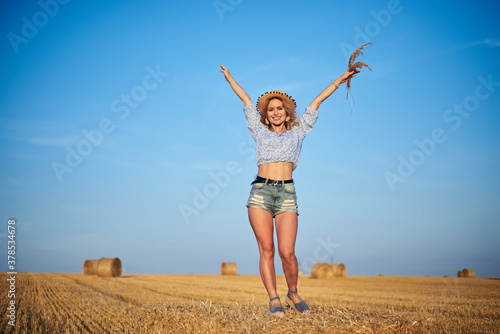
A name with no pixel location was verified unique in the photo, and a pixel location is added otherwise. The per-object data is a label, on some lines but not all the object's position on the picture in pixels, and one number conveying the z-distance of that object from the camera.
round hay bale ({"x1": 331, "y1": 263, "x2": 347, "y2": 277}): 27.20
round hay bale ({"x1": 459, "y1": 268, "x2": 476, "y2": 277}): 27.42
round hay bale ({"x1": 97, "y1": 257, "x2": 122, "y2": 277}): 22.53
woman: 4.32
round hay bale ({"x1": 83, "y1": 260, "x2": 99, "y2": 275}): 23.10
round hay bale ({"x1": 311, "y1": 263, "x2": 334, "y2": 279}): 26.25
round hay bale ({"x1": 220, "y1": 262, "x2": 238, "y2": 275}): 28.39
